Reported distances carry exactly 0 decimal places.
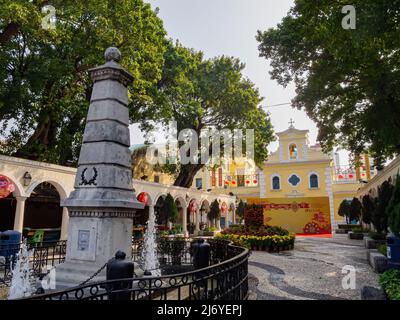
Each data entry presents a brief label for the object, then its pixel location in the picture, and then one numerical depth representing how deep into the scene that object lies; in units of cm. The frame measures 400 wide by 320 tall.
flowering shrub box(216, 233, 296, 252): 1575
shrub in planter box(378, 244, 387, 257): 1090
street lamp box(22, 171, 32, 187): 1321
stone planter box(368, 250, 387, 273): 986
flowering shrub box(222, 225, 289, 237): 1691
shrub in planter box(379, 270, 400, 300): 573
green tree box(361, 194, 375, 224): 2114
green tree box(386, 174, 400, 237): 720
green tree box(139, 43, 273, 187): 2316
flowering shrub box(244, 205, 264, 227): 1816
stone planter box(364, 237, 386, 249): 1481
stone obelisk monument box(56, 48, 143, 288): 642
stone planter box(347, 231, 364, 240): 2292
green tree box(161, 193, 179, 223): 2208
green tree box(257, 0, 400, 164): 841
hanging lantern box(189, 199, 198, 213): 2788
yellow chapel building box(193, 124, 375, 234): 3481
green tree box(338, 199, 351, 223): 2860
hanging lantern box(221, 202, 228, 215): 3344
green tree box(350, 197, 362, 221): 2606
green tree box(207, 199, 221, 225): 2975
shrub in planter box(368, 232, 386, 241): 1556
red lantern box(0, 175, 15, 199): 1220
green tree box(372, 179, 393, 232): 1578
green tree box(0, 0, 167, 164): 1388
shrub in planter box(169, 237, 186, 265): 1191
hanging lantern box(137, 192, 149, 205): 2013
